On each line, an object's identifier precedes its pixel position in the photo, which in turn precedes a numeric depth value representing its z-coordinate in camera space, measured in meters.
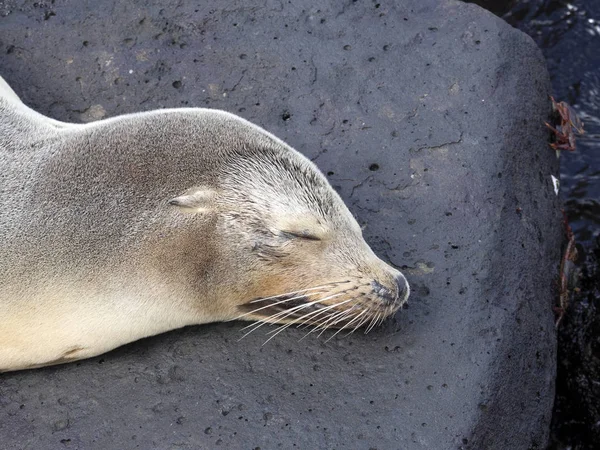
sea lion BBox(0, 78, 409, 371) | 4.51
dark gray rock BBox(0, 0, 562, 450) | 4.54
